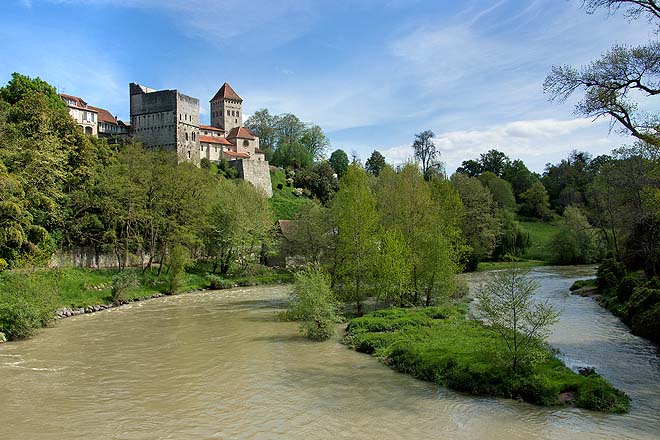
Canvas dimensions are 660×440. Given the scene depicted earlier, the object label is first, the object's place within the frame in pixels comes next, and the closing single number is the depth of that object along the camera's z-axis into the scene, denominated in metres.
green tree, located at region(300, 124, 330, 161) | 115.56
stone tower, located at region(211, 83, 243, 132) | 102.12
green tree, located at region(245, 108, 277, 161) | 117.50
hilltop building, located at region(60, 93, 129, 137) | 76.69
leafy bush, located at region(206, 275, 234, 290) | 42.97
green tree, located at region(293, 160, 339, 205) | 84.77
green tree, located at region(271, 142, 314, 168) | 99.99
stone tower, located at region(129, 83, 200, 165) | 80.56
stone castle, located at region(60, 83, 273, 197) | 79.75
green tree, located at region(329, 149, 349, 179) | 105.88
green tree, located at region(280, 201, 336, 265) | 36.49
